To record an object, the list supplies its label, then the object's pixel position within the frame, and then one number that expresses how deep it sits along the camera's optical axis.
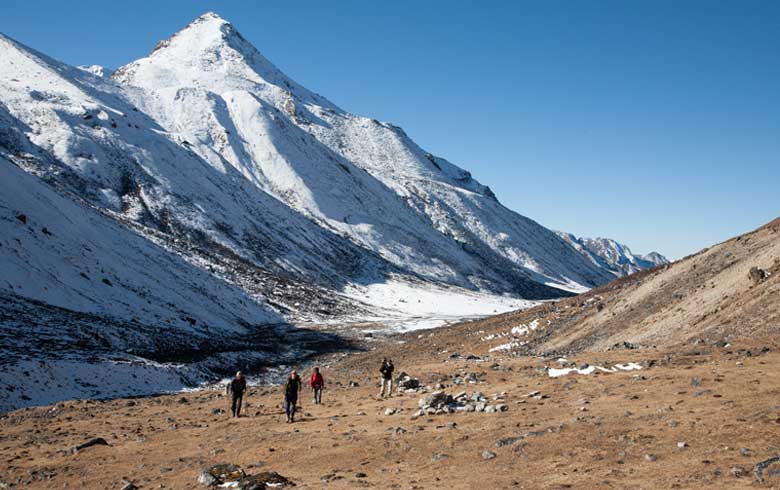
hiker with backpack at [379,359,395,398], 24.67
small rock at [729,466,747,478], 10.84
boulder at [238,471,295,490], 14.27
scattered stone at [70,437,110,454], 21.01
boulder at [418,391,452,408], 20.45
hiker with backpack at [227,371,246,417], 24.61
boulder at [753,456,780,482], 10.55
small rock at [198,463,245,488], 15.34
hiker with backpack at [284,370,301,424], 22.25
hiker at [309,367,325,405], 26.33
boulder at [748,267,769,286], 29.02
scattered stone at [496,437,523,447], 15.45
